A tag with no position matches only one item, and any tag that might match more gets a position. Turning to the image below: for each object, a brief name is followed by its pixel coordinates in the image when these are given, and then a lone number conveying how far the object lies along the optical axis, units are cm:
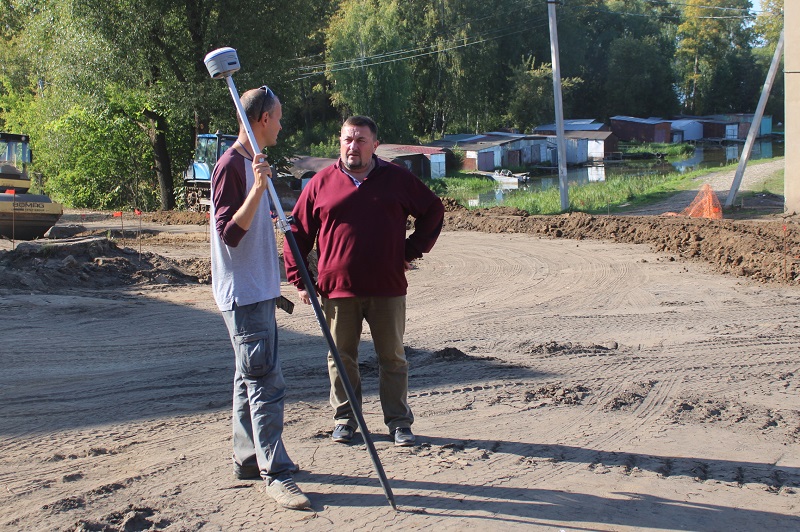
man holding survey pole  413
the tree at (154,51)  2402
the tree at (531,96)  6356
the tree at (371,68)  5206
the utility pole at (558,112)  2330
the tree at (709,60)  8694
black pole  416
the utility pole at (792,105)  1998
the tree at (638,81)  7444
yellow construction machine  1819
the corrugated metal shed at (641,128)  7219
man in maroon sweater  488
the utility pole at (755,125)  2142
